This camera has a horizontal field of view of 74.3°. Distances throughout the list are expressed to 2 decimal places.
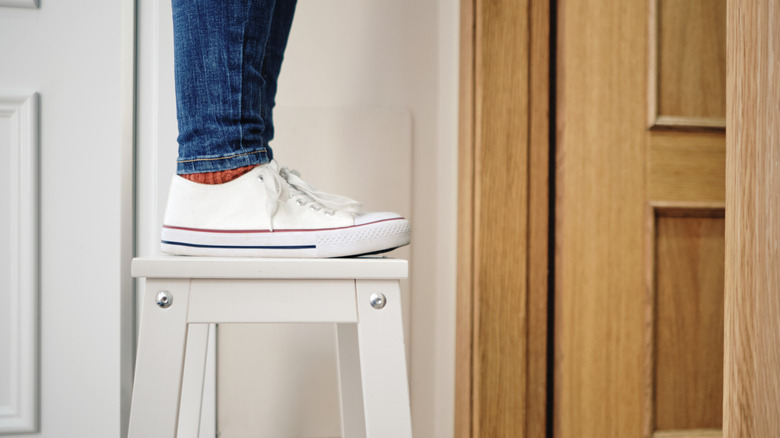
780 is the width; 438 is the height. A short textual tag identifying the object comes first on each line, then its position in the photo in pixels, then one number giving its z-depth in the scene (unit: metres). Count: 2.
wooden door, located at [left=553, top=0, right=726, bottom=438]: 0.76
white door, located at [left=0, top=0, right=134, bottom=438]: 0.86
